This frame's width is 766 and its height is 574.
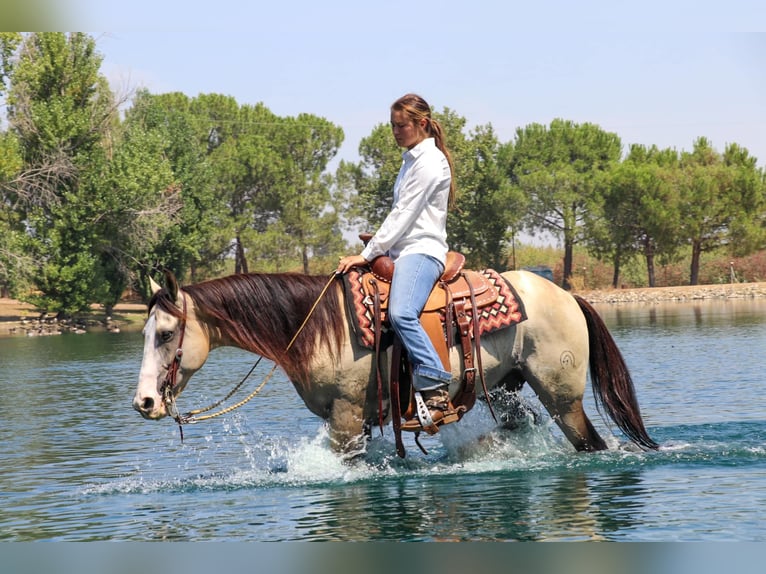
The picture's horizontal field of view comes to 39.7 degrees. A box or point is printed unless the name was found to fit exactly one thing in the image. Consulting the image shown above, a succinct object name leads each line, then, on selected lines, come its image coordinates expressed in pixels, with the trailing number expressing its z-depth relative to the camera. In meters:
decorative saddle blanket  7.72
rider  7.57
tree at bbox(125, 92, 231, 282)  49.41
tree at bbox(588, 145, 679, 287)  54.78
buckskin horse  7.50
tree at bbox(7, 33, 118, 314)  43.34
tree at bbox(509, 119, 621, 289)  59.81
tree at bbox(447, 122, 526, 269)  63.84
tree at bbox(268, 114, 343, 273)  68.25
